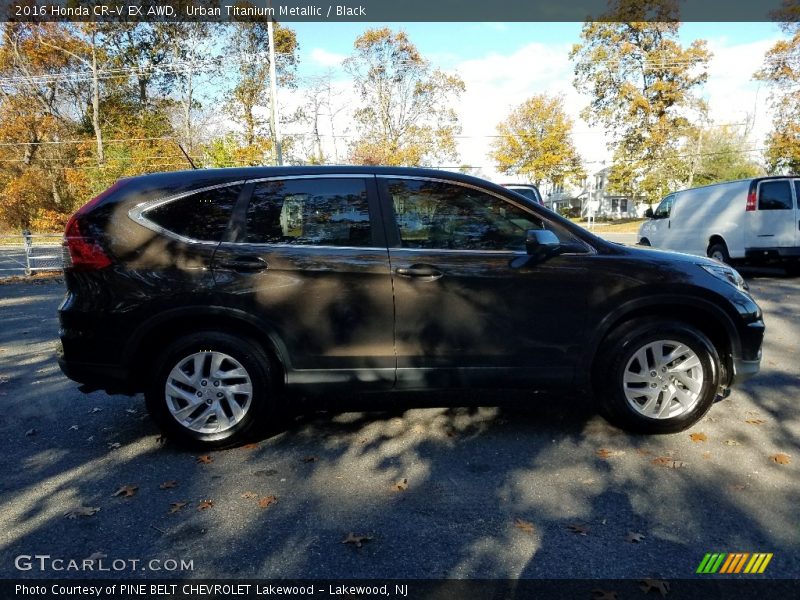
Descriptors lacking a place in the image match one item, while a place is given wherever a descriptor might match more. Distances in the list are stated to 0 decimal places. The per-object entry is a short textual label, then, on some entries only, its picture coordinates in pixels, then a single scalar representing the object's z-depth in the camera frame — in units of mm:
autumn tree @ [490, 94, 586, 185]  43125
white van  10820
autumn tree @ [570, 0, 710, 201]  35750
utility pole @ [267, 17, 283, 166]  19830
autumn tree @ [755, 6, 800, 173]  29406
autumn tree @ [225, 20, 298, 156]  26625
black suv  3566
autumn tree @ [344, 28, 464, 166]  32656
